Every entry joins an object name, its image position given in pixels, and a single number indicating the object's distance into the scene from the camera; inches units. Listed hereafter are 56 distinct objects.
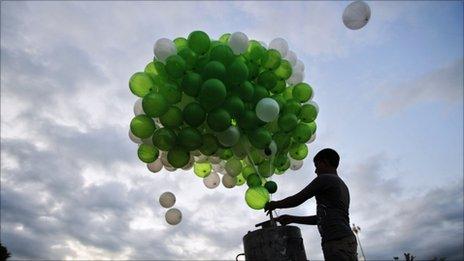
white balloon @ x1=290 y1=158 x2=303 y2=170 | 202.9
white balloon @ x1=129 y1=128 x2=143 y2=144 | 191.6
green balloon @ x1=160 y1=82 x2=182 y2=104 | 162.7
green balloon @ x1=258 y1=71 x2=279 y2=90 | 172.7
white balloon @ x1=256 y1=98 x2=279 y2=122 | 156.1
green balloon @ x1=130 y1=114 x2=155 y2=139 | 164.9
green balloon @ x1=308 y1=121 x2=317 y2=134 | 193.0
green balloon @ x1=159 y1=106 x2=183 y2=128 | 159.2
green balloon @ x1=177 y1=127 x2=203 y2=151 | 154.5
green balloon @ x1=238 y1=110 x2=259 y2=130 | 160.4
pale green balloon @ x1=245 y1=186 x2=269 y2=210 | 156.1
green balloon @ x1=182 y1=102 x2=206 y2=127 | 153.3
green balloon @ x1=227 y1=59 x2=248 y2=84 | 156.4
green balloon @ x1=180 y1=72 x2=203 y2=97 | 154.0
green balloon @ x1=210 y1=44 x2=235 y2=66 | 160.1
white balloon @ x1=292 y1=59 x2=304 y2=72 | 202.6
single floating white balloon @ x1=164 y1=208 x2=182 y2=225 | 205.5
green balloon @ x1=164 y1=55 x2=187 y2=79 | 161.2
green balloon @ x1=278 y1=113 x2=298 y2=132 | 170.4
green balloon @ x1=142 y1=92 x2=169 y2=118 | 157.0
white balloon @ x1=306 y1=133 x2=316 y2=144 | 202.7
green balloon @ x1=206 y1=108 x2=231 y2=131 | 150.3
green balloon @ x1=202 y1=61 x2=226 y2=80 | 153.9
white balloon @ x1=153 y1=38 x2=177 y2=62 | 171.2
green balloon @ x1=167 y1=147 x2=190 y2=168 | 164.4
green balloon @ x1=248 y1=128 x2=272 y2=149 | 161.6
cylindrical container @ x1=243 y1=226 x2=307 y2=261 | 135.5
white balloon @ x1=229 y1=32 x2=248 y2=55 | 171.5
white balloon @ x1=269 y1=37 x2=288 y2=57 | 195.3
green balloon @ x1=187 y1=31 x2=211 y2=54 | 168.6
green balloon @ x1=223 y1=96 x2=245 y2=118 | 154.9
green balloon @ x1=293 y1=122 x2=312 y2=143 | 179.8
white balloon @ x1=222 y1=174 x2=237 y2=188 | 203.8
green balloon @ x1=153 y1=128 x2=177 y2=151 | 158.6
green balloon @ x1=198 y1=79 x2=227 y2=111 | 147.8
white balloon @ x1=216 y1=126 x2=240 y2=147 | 156.6
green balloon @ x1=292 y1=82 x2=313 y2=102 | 185.2
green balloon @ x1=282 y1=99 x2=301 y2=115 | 175.6
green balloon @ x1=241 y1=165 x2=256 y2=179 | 184.1
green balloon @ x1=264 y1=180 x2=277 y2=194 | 162.4
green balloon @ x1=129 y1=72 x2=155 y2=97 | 175.3
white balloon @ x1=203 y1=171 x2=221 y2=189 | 213.6
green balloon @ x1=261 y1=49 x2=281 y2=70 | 177.8
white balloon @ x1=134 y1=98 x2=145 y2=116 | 190.4
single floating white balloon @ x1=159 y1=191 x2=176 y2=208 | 206.5
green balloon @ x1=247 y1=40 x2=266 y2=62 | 175.2
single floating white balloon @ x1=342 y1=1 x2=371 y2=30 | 176.4
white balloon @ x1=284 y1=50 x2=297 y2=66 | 202.3
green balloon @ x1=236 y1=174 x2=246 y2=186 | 204.4
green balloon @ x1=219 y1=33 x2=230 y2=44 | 187.5
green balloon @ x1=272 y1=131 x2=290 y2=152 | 176.7
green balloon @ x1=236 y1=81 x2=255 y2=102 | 159.9
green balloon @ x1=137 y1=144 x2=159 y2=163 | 177.5
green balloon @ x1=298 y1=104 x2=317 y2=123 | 184.1
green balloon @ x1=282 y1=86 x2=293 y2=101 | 185.2
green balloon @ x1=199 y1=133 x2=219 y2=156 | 164.7
